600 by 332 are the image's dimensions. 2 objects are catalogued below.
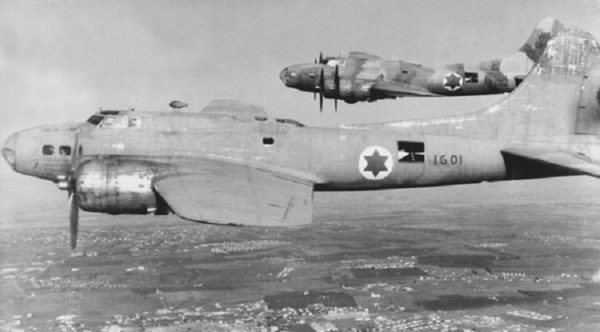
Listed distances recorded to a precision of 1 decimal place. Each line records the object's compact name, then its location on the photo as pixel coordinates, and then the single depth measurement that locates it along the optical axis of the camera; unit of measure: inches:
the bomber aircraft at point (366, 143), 619.5
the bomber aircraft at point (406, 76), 1109.7
